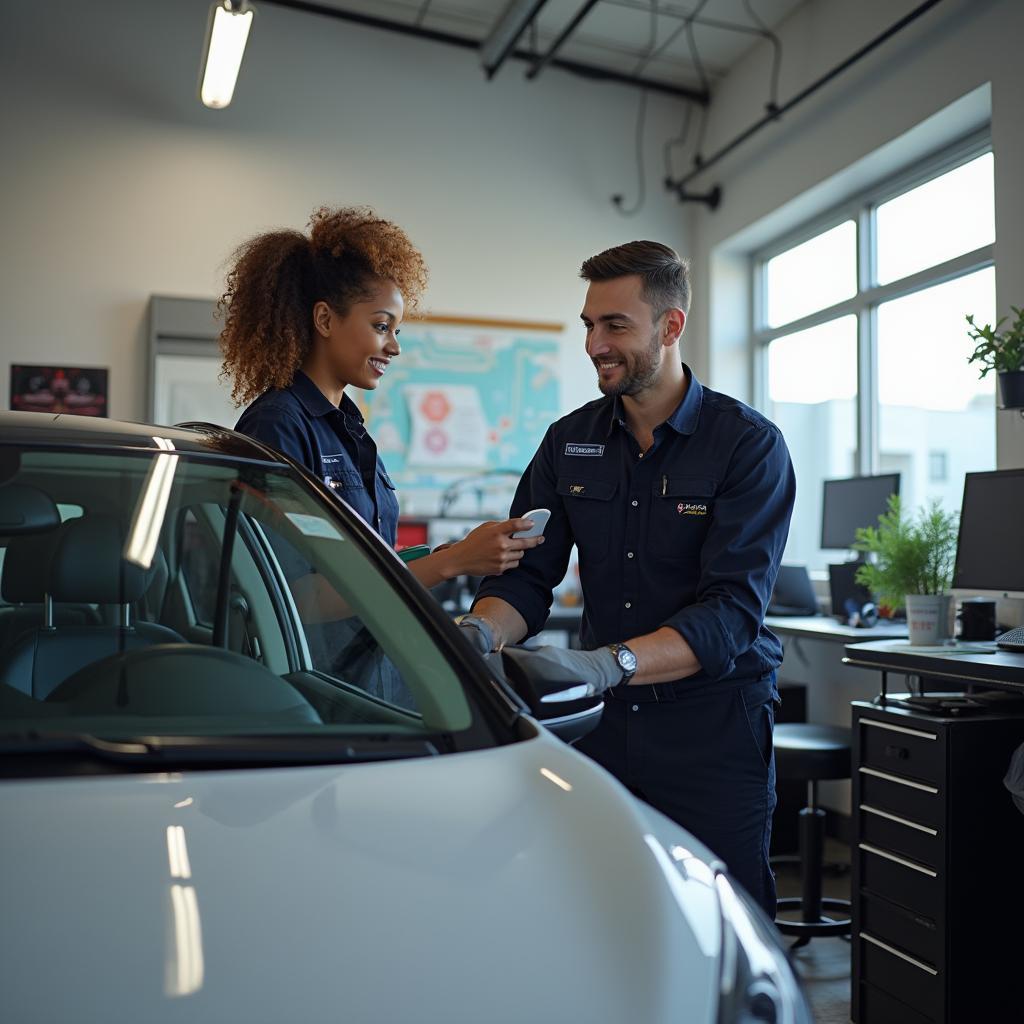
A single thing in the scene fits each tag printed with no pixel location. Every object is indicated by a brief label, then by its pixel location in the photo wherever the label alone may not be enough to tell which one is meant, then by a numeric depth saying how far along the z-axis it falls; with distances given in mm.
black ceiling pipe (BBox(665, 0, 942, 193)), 4123
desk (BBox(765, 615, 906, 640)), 3531
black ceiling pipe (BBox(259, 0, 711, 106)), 5559
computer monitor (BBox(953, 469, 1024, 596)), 2986
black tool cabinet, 2270
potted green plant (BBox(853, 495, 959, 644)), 2969
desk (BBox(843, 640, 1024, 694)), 2258
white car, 787
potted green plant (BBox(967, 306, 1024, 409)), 3162
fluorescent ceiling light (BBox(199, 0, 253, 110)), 4055
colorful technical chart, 5688
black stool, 3133
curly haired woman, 2047
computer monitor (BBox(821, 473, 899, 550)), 4164
